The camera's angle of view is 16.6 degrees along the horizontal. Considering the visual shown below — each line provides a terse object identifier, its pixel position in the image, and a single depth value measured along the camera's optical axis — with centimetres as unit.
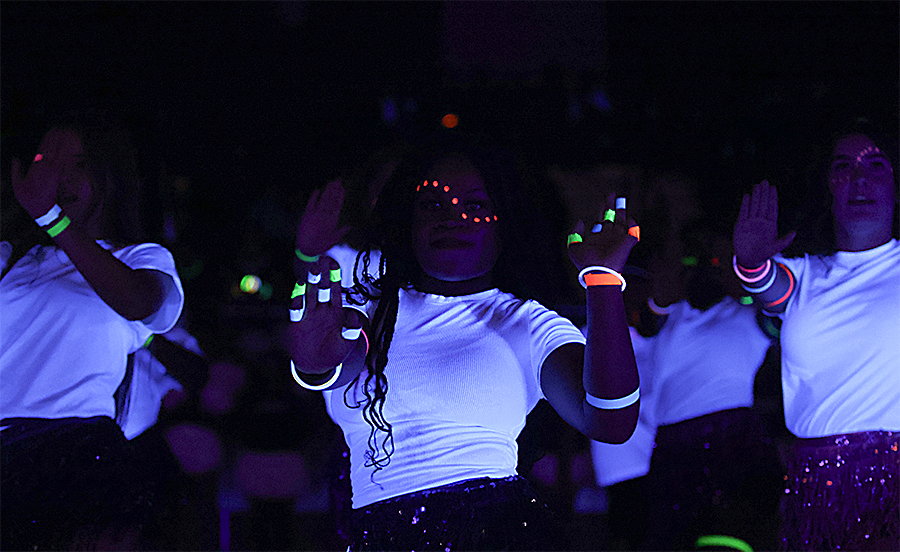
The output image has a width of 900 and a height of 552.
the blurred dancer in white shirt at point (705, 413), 525
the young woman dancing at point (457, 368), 469
